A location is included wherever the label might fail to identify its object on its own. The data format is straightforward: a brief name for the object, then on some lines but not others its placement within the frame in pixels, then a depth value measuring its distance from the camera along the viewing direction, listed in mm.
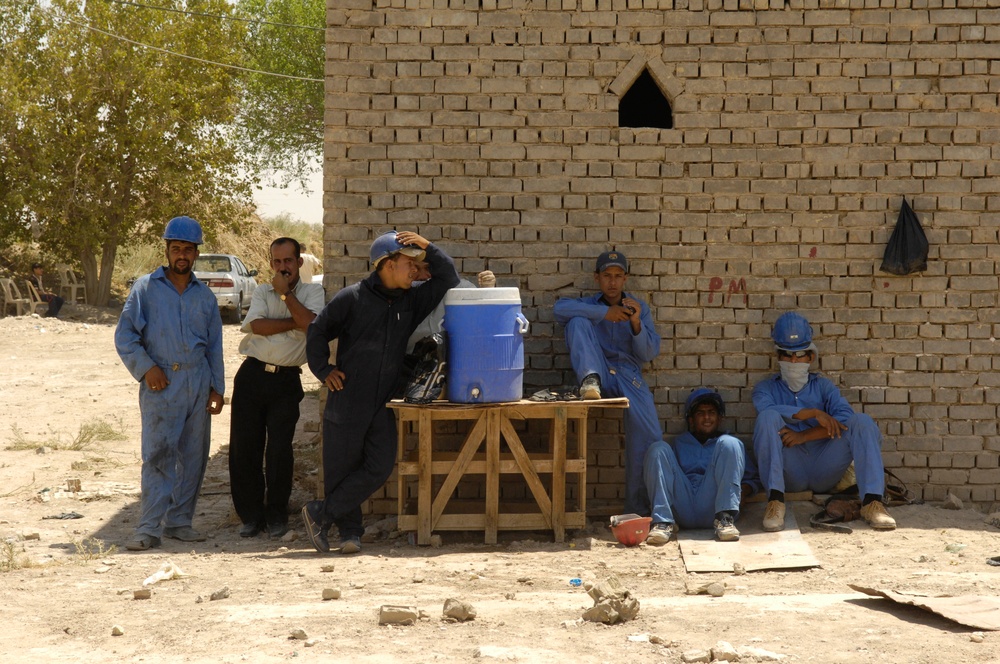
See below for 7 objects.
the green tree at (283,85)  26656
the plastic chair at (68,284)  23656
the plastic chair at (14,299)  21500
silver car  22594
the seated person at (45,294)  22016
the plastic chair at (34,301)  21703
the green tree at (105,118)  21672
